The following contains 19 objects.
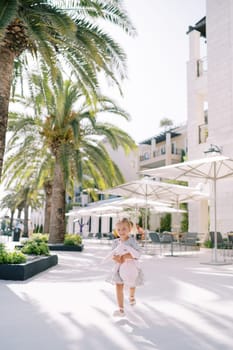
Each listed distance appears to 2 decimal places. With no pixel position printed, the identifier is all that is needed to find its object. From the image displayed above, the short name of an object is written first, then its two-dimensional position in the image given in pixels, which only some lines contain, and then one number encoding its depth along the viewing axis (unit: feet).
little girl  15.06
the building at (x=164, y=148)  119.44
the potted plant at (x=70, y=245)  53.11
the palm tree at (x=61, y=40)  27.07
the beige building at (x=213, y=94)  58.85
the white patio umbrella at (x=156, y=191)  48.83
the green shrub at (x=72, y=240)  54.24
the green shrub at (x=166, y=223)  102.06
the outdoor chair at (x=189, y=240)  47.90
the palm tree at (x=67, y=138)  51.01
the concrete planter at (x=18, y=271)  24.43
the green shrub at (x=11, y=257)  25.08
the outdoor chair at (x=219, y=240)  44.37
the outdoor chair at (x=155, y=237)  49.14
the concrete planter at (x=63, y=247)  53.06
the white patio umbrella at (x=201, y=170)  37.45
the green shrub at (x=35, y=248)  32.42
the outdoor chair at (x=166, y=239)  48.70
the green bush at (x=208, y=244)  58.53
